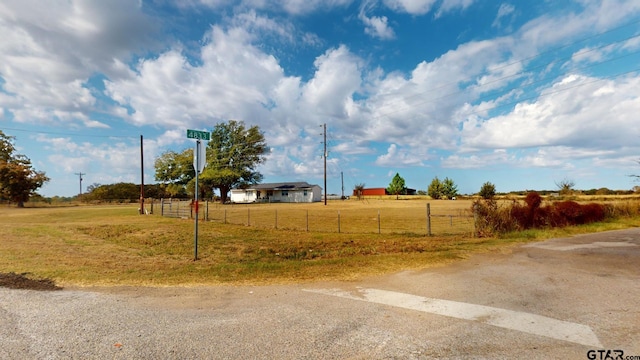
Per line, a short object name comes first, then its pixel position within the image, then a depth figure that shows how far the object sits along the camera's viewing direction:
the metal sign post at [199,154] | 9.30
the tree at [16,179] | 48.53
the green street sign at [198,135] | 9.16
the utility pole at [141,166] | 33.94
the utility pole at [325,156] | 53.22
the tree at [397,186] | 102.19
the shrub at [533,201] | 15.84
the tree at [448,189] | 86.75
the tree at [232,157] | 61.38
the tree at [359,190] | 80.02
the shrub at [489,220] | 14.22
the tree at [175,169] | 66.56
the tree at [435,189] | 85.26
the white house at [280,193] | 72.00
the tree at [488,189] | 61.97
